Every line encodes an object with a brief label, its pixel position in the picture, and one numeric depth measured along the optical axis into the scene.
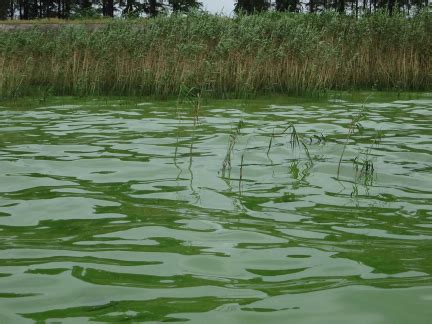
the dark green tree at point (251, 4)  41.39
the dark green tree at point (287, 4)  44.09
